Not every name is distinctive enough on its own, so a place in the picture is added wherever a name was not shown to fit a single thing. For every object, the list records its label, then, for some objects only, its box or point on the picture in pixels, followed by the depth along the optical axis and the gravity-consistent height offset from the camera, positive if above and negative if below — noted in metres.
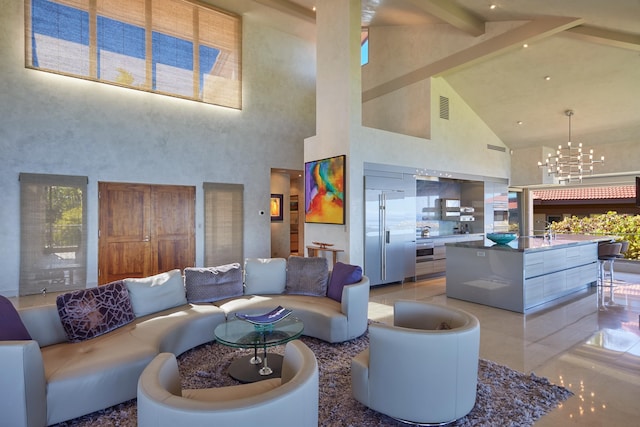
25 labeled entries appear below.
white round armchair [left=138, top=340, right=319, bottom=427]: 1.57 -0.90
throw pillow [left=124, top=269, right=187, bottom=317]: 3.68 -0.87
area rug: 2.47 -1.45
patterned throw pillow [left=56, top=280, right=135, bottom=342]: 3.01 -0.88
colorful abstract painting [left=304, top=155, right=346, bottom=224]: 6.42 +0.41
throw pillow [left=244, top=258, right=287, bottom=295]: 4.64 -0.87
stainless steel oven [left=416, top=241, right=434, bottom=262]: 7.59 -0.88
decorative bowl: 5.56 -0.44
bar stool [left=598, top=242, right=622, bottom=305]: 6.10 -0.74
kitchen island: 5.11 -0.96
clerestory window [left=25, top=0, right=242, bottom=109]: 6.33 +3.37
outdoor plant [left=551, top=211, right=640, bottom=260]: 8.20 -0.44
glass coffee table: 2.88 -1.05
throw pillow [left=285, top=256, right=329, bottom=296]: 4.62 -0.86
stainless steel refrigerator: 6.62 -0.39
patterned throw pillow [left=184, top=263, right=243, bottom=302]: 4.25 -0.88
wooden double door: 6.91 -0.34
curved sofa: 2.13 -1.10
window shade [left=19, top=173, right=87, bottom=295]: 6.16 -0.35
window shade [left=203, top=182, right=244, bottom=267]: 8.01 -0.26
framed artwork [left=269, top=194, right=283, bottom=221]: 10.14 +0.14
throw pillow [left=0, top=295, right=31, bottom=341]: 2.45 -0.79
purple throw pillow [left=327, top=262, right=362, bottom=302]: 4.27 -0.82
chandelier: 7.13 +1.04
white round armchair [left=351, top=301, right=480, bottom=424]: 2.34 -1.10
